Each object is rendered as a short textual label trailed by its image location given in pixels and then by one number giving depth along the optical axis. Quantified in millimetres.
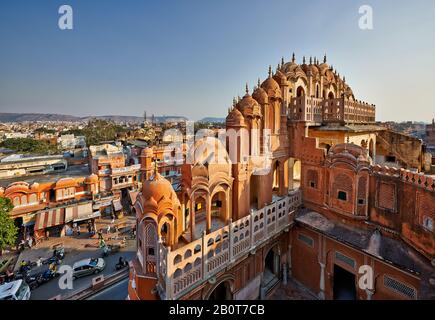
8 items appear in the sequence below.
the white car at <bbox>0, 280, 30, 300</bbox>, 15734
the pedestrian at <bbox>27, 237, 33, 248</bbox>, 25812
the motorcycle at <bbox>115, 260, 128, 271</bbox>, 20922
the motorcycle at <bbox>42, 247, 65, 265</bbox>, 22750
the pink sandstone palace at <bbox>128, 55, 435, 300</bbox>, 10336
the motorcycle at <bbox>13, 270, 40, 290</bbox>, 19231
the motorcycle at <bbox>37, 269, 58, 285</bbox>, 19675
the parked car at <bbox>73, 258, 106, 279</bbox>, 19953
